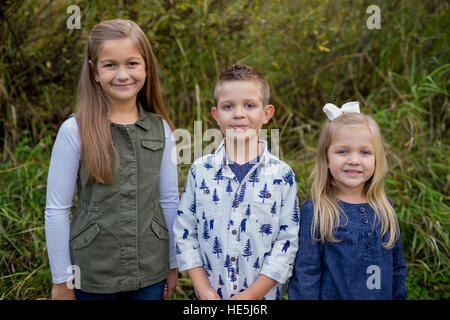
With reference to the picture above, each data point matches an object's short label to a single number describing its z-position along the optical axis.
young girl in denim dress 1.71
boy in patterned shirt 1.67
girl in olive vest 1.70
